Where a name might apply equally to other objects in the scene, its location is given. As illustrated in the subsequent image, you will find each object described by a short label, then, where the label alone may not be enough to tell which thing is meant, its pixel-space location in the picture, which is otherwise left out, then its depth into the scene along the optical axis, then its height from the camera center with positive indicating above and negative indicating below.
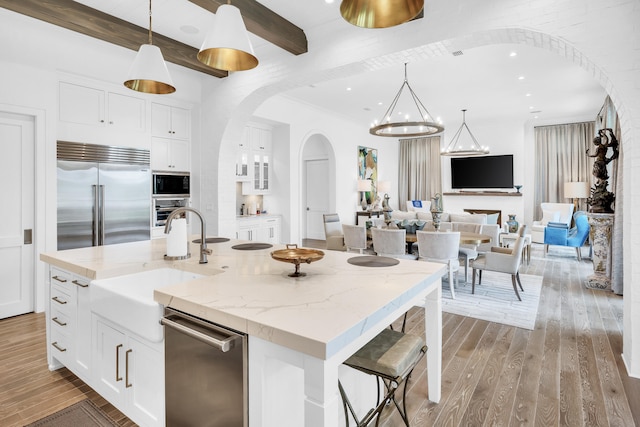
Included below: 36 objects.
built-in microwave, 4.96 +0.42
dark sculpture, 4.75 +0.43
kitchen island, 1.08 -0.37
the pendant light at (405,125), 4.95 +1.30
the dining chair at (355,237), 5.08 -0.37
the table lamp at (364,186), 8.94 +0.68
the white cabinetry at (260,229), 6.45 -0.32
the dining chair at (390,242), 4.55 -0.40
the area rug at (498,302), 3.64 -1.07
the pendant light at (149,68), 2.26 +0.96
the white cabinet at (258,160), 6.82 +1.05
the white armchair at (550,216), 7.30 -0.09
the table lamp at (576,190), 7.79 +0.51
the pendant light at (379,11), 1.46 +0.87
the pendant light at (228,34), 1.87 +0.98
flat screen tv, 9.07 +1.10
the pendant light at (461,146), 7.65 +1.85
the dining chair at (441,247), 4.16 -0.44
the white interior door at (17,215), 3.67 -0.03
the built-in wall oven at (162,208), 4.93 +0.06
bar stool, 1.48 -0.65
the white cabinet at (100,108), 4.06 +1.31
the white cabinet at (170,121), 4.95 +1.35
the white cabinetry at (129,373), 1.66 -0.84
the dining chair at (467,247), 4.68 -0.50
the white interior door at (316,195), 9.00 +0.46
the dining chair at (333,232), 5.77 -0.36
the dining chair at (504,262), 4.12 -0.61
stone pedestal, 4.69 -0.52
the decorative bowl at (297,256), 1.72 -0.23
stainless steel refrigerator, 4.01 +0.21
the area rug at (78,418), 1.98 -1.21
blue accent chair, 6.44 -0.41
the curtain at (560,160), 8.32 +1.30
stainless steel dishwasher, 1.26 -0.65
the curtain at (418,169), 10.29 +1.32
